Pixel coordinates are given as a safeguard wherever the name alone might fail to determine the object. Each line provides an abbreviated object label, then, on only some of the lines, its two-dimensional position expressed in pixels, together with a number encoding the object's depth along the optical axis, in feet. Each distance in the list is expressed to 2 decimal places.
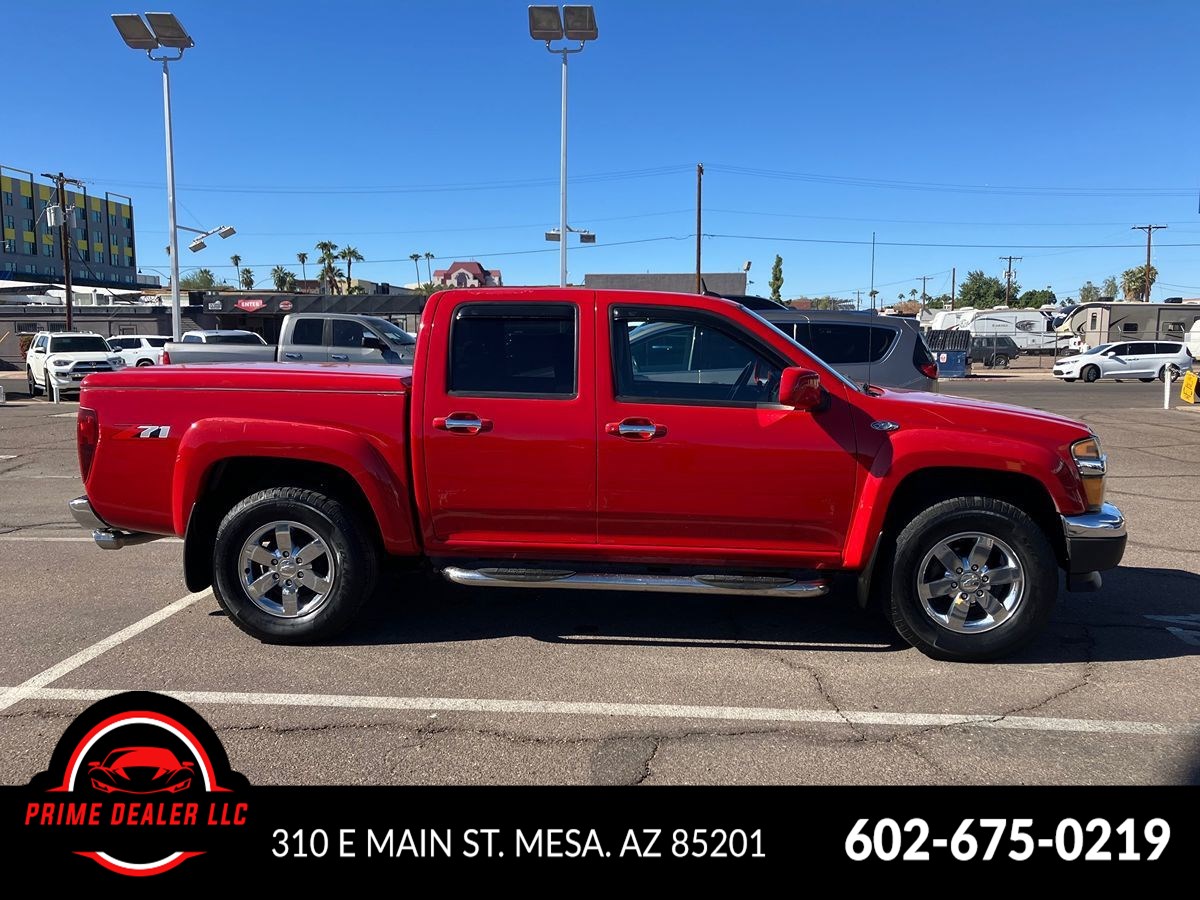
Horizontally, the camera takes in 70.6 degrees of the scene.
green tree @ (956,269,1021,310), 321.97
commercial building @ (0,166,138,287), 293.02
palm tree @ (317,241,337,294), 289.12
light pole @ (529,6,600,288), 63.93
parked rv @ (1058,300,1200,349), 143.74
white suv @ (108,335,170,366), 83.15
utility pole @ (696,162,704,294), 130.45
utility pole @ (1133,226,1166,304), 218.79
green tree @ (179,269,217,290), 358.64
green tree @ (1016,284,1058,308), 321.11
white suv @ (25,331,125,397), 69.56
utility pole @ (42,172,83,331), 110.26
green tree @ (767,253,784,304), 196.24
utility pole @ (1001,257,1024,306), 283.24
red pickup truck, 13.91
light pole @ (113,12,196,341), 72.28
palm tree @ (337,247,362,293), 293.64
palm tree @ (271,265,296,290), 307.99
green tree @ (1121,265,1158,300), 275.04
